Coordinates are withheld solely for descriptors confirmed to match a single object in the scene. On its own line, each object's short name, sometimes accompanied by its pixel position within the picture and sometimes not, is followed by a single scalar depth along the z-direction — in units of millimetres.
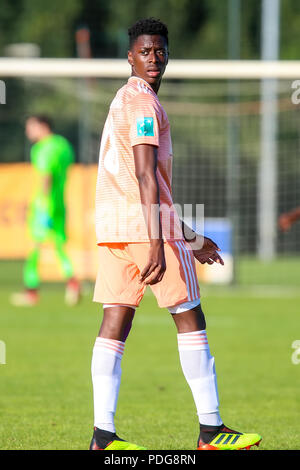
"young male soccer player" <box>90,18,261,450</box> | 9570
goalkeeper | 25531
